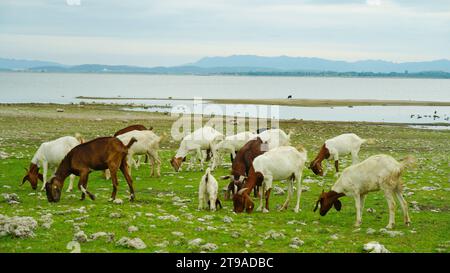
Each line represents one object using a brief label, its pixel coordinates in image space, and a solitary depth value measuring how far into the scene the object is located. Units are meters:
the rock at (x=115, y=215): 15.05
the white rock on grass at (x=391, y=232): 14.14
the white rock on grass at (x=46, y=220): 13.43
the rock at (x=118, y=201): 17.70
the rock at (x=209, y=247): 12.03
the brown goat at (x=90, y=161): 18.02
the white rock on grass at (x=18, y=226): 12.56
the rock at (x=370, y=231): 14.42
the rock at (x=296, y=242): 12.84
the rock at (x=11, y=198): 17.55
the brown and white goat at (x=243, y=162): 19.64
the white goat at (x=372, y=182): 15.50
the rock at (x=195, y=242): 12.30
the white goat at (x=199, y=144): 26.81
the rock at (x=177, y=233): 13.31
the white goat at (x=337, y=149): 25.02
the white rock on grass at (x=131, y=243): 12.05
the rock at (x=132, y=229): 13.55
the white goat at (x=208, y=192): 17.38
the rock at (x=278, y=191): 20.81
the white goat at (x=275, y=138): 23.50
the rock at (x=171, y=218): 14.96
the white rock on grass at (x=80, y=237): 12.41
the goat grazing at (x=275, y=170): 17.86
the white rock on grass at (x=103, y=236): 12.52
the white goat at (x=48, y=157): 20.52
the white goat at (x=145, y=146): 24.48
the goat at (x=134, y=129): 26.34
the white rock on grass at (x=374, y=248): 11.99
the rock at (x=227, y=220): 15.26
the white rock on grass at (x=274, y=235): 13.38
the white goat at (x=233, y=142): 26.53
